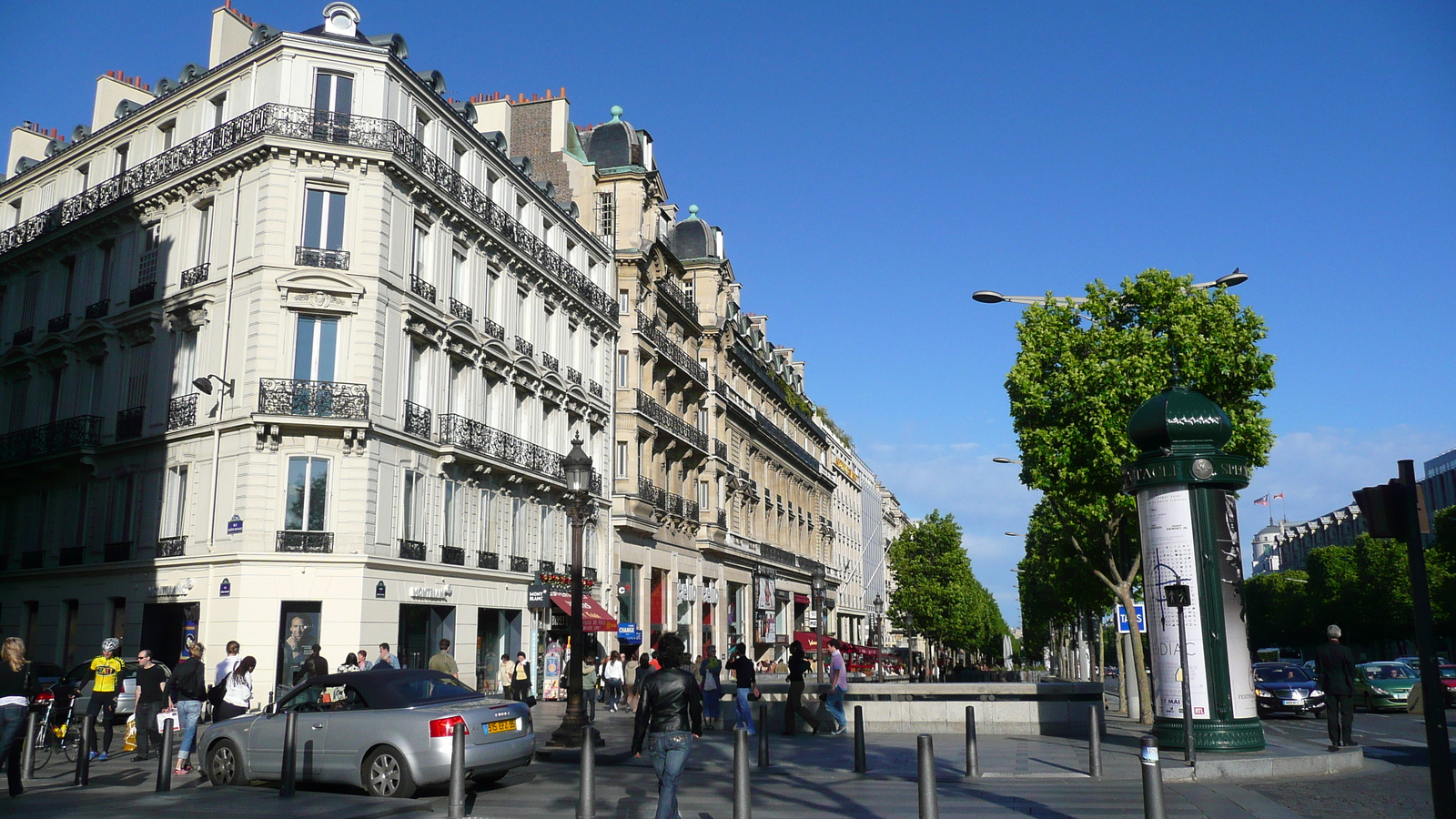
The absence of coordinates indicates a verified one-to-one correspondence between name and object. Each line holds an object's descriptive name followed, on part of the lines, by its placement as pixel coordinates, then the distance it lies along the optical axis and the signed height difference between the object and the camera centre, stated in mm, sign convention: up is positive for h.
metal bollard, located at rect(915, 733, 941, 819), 7758 -1168
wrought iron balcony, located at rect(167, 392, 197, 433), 27016 +5111
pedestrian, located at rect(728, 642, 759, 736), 19562 -1124
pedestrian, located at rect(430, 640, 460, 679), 21906 -880
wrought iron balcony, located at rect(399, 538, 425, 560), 27266 +1702
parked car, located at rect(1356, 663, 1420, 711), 29750 -1952
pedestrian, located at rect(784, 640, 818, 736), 20719 -1608
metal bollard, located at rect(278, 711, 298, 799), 11930 -1476
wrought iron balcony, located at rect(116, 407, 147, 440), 28516 +5115
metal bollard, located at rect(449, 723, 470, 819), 10039 -1433
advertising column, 14445 +708
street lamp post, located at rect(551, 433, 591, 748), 17266 +221
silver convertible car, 11938 -1329
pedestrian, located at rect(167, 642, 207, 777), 14977 -1083
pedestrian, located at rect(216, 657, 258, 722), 15672 -1107
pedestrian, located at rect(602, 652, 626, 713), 31125 -1716
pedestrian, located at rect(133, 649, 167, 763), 16203 -1135
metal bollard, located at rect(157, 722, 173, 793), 12391 -1726
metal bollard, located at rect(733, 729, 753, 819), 8258 -1238
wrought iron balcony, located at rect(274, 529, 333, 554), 25062 +1741
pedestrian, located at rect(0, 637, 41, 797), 11781 -905
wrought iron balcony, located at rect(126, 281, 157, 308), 29109 +8664
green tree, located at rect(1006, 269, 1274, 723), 26609 +5893
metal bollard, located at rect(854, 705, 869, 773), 14180 -1742
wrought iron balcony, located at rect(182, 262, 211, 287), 27703 +8709
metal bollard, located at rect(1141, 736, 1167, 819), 7023 -1129
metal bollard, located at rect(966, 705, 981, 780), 13078 -1689
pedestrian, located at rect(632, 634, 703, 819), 8828 -851
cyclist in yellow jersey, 16078 -934
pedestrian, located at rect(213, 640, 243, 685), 17728 -778
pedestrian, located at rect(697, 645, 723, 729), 19650 -1466
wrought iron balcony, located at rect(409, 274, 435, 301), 28375 +8617
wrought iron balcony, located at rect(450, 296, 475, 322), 30281 +8544
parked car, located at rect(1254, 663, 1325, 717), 27312 -2038
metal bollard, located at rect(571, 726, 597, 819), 9453 -1431
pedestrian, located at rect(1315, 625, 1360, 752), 16391 -987
